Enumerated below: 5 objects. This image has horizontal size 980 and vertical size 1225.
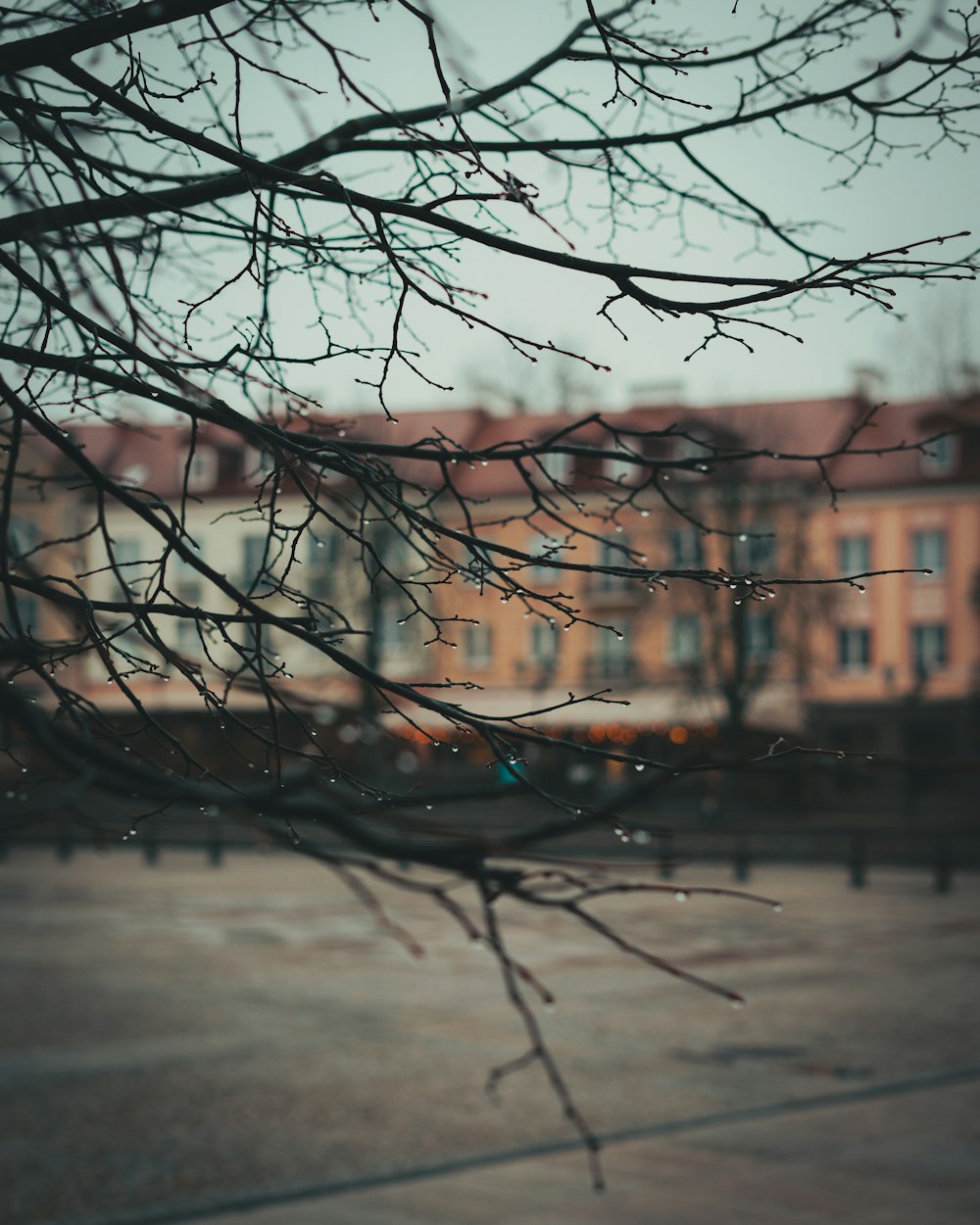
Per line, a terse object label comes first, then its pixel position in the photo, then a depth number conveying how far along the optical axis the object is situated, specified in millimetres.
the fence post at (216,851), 30922
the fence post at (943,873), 24391
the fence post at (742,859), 25328
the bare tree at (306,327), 2848
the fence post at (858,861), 25578
